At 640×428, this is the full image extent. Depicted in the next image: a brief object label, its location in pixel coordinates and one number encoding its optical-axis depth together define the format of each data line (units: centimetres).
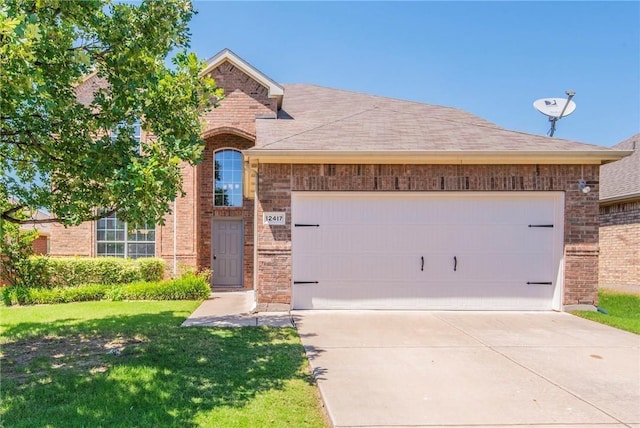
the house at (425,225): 801
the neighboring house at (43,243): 1923
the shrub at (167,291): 992
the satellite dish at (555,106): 1171
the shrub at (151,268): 1122
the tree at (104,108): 432
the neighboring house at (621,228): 1191
